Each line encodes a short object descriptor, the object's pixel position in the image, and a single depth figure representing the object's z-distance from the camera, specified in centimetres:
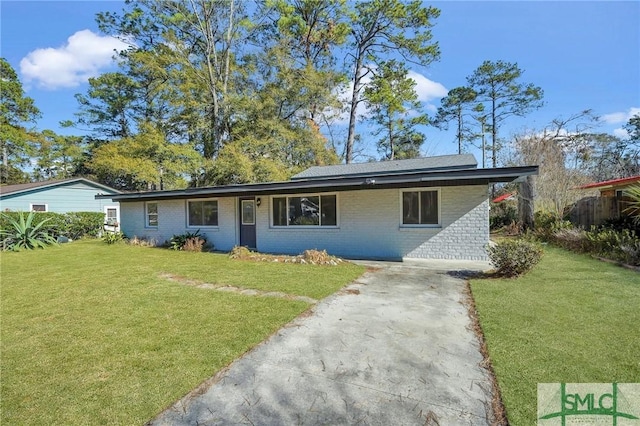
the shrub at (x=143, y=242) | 1388
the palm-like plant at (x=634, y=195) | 778
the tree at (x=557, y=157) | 1348
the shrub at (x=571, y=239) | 932
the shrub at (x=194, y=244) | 1205
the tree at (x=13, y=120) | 2444
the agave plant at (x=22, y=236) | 1274
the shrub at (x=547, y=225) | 1177
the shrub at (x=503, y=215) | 1667
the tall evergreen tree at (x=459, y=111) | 2583
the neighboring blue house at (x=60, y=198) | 1669
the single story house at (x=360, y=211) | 874
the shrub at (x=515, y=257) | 641
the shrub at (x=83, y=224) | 1641
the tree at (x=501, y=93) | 2361
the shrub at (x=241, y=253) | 992
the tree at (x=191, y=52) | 2003
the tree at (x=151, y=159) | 1947
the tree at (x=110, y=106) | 2350
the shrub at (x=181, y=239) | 1240
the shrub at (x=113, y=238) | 1439
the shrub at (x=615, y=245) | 726
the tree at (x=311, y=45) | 2066
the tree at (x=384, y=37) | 2002
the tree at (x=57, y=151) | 2781
